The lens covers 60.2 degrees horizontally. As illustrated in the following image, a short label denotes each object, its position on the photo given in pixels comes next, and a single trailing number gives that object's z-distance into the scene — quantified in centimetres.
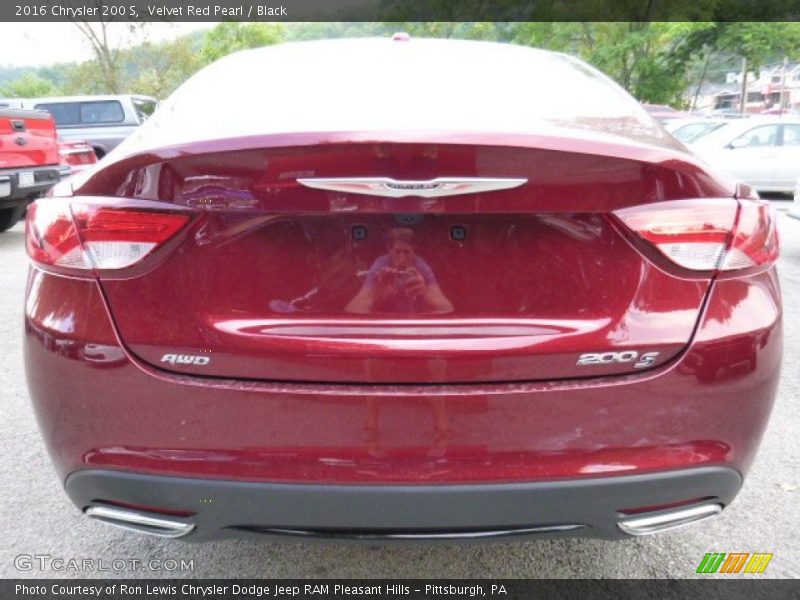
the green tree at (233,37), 4406
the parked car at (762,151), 1284
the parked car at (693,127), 1435
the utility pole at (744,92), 3119
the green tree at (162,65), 3944
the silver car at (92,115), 1394
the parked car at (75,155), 966
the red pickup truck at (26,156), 781
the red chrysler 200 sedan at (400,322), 147
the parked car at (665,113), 2289
